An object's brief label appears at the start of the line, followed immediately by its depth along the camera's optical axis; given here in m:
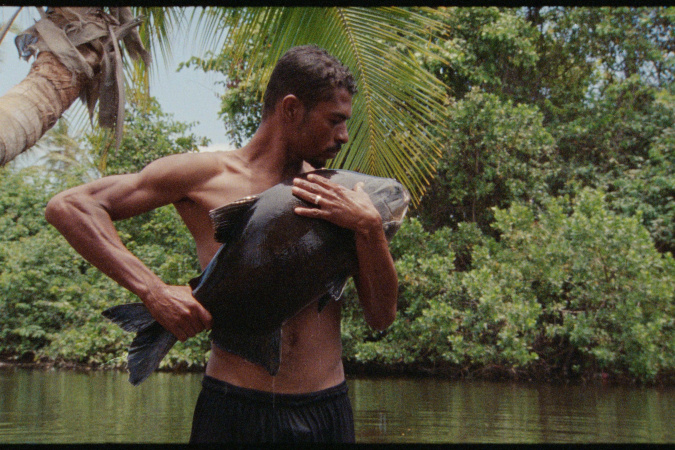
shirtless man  1.59
